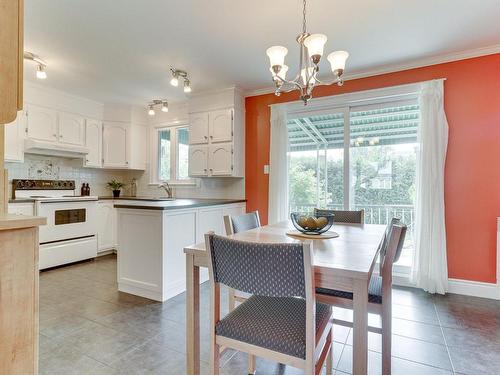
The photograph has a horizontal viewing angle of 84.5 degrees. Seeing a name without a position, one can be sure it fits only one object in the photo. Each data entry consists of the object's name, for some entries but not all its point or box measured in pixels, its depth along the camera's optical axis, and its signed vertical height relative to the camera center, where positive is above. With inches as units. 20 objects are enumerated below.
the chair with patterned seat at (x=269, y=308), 39.3 -22.3
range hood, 141.4 +20.8
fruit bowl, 69.5 -9.3
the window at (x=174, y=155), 183.8 +21.8
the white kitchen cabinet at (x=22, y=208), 125.0 -9.6
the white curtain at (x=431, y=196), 111.8 -3.5
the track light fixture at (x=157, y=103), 154.5 +47.9
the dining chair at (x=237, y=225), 75.8 -11.0
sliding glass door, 126.2 +13.2
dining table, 43.1 -13.3
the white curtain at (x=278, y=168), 145.6 +10.4
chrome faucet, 180.6 -0.5
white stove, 136.0 -18.3
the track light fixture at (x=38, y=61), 110.3 +52.3
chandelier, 63.8 +31.6
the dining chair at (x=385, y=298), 56.1 -23.6
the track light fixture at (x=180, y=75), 124.3 +52.2
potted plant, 191.3 +0.1
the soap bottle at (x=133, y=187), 199.5 +0.1
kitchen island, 105.8 -23.7
